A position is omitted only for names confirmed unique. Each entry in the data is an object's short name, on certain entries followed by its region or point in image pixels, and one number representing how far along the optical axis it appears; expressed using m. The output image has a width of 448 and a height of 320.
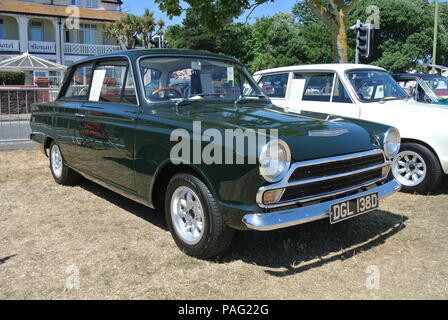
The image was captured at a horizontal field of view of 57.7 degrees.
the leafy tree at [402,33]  38.16
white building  31.06
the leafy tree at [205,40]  46.03
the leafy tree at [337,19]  9.67
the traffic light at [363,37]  9.62
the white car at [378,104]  5.20
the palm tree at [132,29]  32.19
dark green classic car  2.89
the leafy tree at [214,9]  10.85
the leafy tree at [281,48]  41.50
